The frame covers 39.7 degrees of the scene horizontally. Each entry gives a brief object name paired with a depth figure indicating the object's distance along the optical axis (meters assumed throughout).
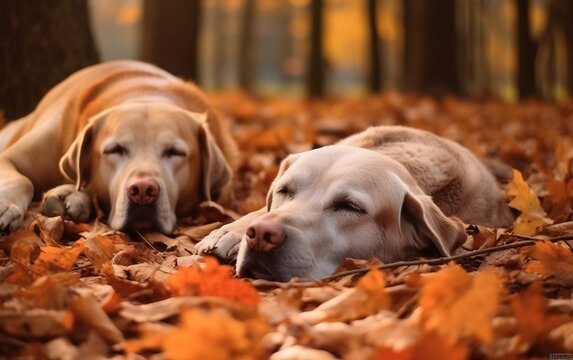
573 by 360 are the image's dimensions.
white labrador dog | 3.07
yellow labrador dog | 4.31
